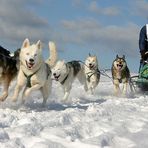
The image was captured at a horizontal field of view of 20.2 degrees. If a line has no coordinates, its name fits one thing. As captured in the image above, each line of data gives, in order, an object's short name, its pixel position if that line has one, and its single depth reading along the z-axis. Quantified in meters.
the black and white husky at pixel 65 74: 8.61
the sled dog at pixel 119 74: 9.69
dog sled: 8.80
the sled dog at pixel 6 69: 5.61
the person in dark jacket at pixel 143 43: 9.04
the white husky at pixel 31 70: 5.62
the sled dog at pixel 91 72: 10.59
